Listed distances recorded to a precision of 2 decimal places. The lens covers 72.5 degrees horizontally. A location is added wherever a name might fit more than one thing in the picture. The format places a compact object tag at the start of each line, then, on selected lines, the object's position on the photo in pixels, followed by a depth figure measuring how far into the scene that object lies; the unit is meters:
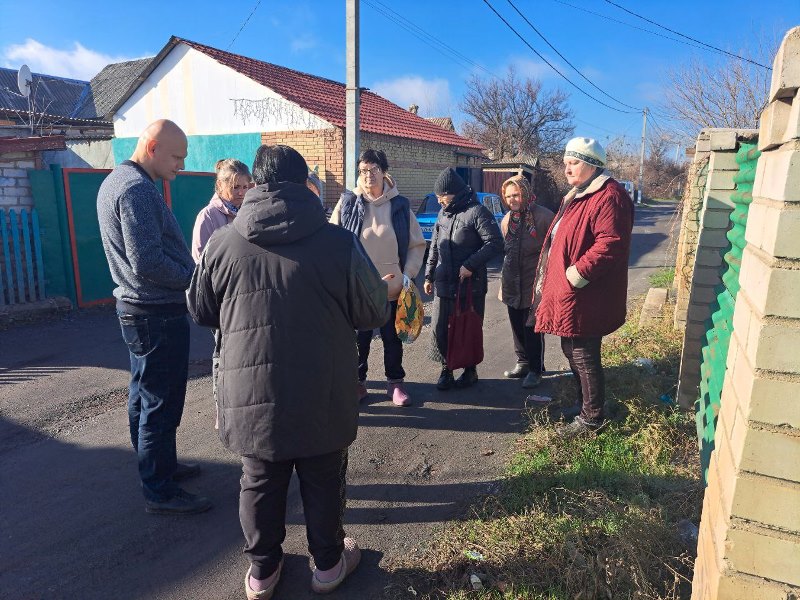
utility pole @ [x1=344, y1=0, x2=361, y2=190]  9.62
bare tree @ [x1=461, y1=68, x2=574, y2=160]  41.00
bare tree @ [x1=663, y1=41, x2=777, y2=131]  12.83
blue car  11.76
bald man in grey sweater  2.63
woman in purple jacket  3.41
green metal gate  7.45
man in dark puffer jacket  2.00
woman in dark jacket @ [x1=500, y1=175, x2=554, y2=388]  4.48
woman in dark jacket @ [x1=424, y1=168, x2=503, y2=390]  4.25
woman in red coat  3.33
